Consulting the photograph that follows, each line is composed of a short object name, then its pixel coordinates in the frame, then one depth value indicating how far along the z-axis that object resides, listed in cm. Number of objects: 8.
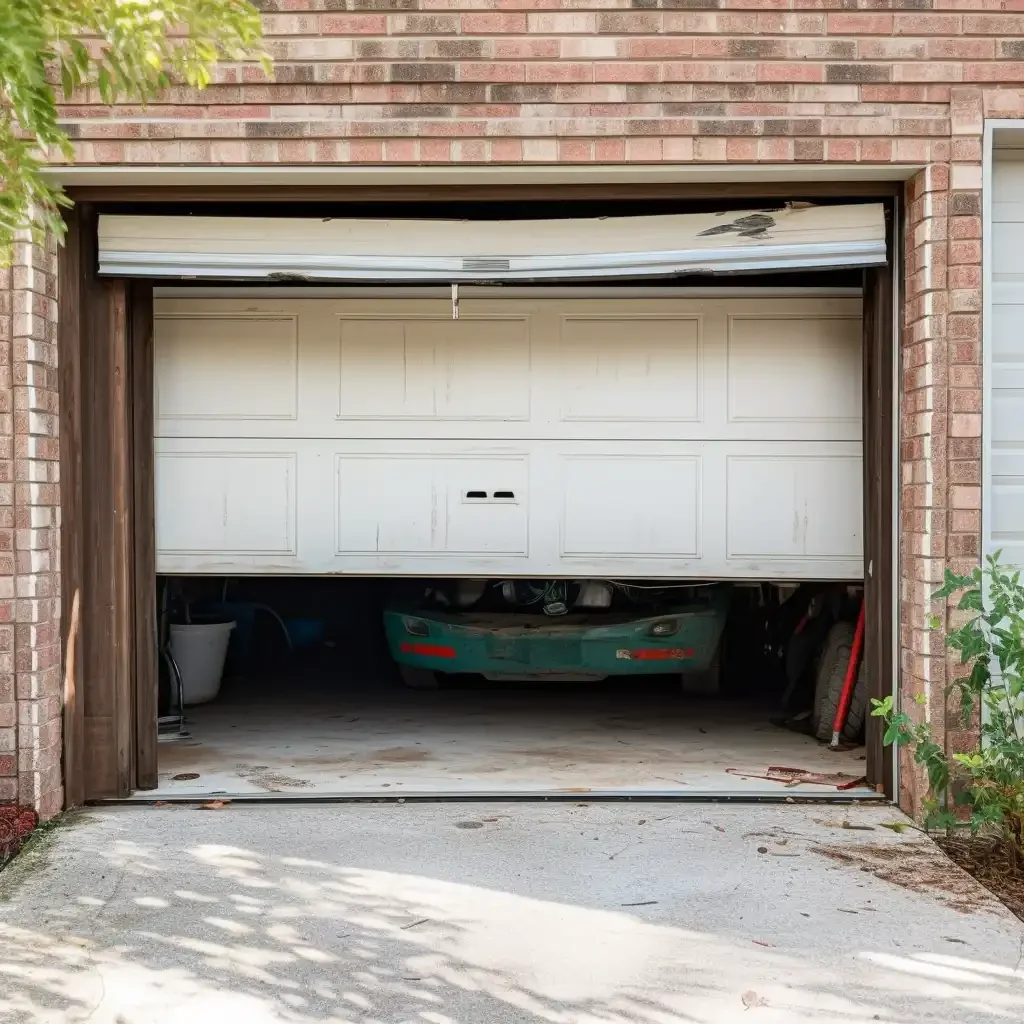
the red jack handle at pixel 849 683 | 643
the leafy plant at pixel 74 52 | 252
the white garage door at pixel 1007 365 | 520
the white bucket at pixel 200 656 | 782
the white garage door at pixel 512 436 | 598
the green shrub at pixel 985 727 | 445
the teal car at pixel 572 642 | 718
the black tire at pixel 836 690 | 659
